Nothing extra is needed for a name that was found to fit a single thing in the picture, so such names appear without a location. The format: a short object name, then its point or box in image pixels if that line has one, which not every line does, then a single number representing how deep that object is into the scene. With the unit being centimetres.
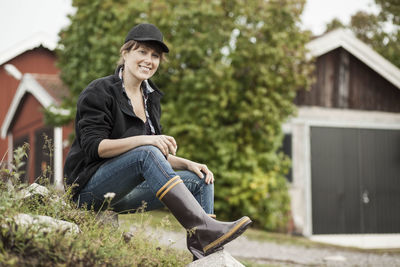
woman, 279
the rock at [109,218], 304
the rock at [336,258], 692
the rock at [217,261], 285
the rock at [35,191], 298
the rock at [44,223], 240
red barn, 1277
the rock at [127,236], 297
